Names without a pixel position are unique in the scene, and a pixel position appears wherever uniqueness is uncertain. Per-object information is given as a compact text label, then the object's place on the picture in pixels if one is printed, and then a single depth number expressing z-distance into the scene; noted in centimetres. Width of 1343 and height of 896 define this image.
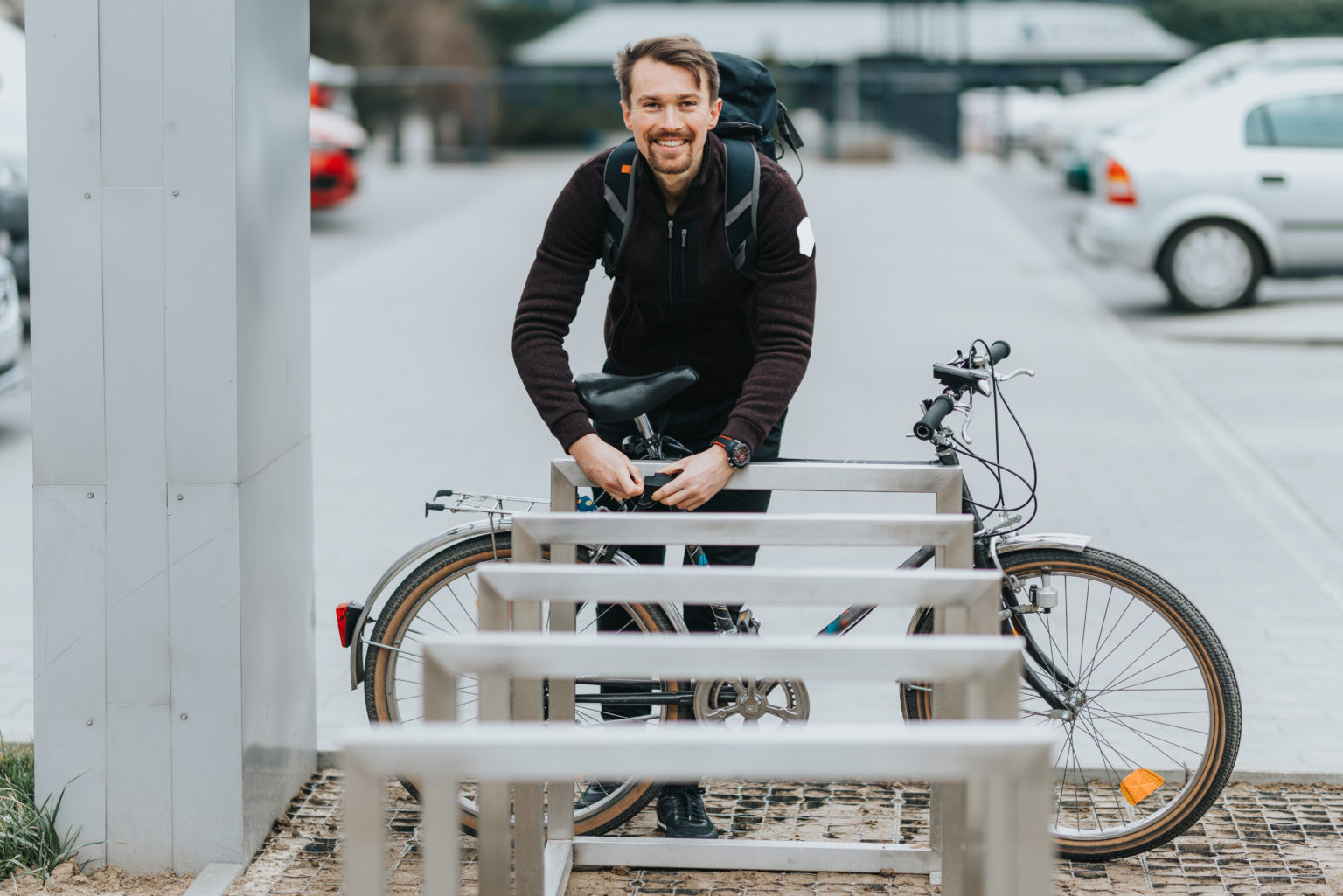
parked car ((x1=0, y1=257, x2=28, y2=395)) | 912
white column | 371
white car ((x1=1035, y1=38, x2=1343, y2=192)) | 2027
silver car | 1294
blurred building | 3491
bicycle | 397
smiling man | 374
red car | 1950
